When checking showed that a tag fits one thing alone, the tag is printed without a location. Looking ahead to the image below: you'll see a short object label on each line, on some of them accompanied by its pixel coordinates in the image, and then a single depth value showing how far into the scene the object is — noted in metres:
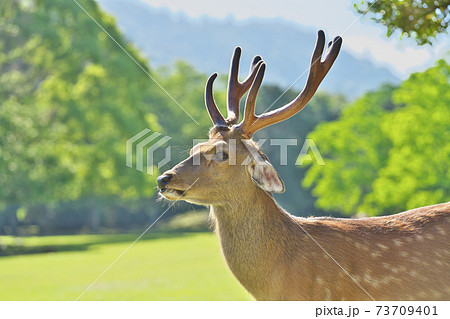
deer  4.08
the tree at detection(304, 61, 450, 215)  20.83
